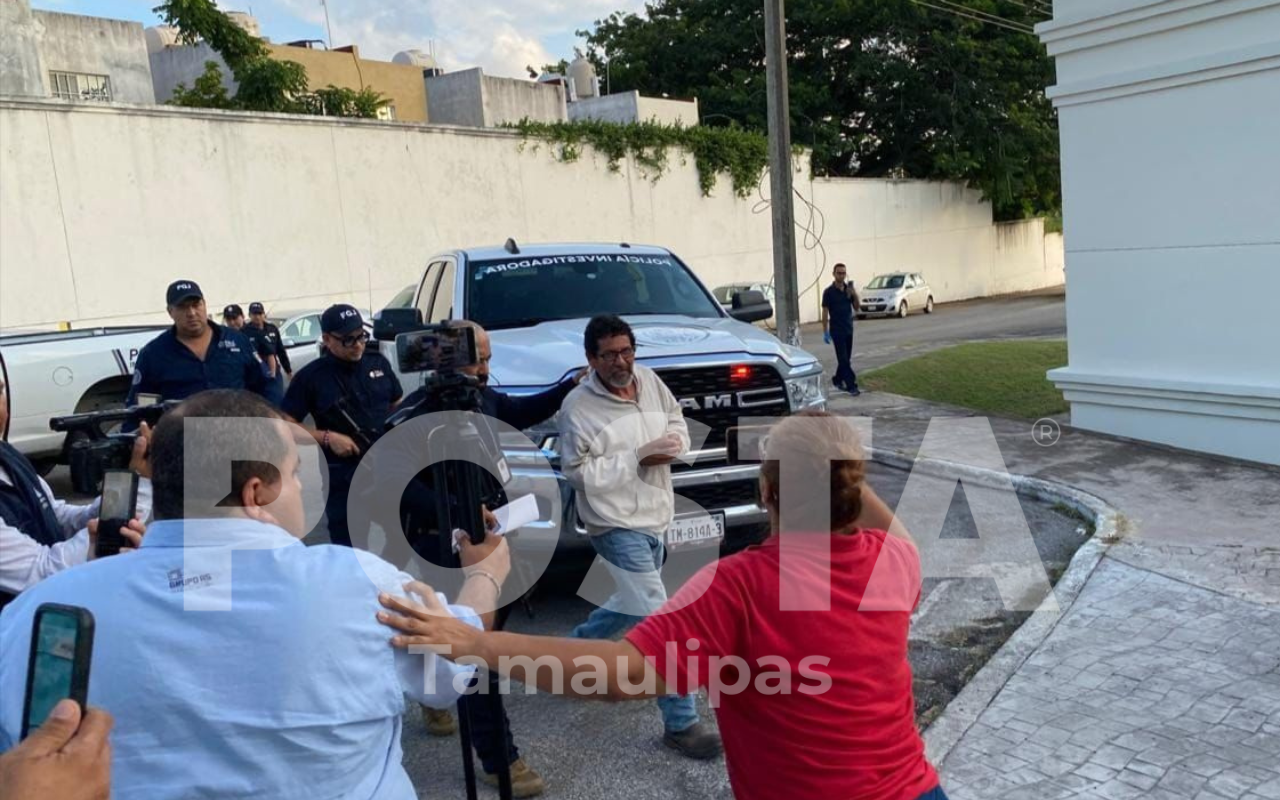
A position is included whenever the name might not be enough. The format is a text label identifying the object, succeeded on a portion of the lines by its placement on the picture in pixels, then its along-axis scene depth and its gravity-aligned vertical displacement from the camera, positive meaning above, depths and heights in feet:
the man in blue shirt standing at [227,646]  5.83 -1.99
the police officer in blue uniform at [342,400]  15.38 -1.84
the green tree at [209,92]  84.22 +16.06
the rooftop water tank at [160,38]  110.01 +26.98
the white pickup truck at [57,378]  31.37 -2.36
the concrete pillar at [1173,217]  26.45 -0.20
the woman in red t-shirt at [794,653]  6.93 -2.68
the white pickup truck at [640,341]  18.07 -1.61
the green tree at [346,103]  85.92 +14.69
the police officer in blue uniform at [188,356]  17.84 -1.13
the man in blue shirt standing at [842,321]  44.68 -3.71
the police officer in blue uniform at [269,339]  35.91 -1.95
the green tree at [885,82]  116.16 +17.15
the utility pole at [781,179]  46.73 +2.80
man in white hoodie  13.61 -2.96
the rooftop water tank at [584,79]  122.52 +20.87
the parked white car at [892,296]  106.83 -6.46
